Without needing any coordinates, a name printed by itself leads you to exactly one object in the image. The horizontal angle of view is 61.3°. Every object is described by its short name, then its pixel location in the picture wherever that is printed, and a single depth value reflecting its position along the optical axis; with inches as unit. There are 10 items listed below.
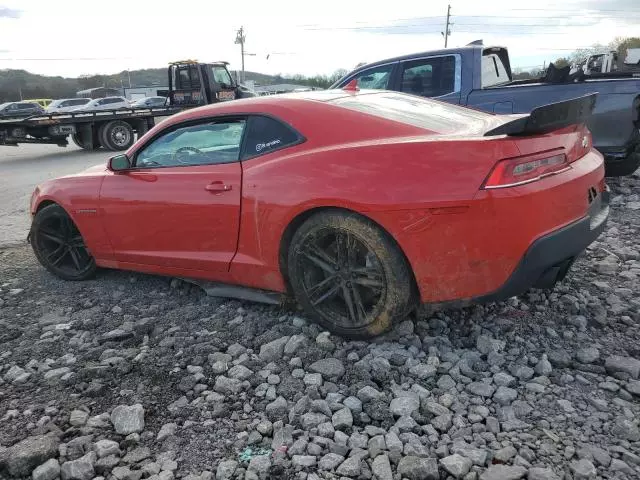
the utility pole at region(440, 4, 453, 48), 2566.4
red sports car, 102.5
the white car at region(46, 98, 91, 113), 1344.2
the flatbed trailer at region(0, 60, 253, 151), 572.4
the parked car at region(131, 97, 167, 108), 1170.3
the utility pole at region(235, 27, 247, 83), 2539.4
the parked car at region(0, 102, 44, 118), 1106.1
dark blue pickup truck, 213.8
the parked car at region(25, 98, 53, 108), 1663.0
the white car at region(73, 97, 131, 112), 1267.3
